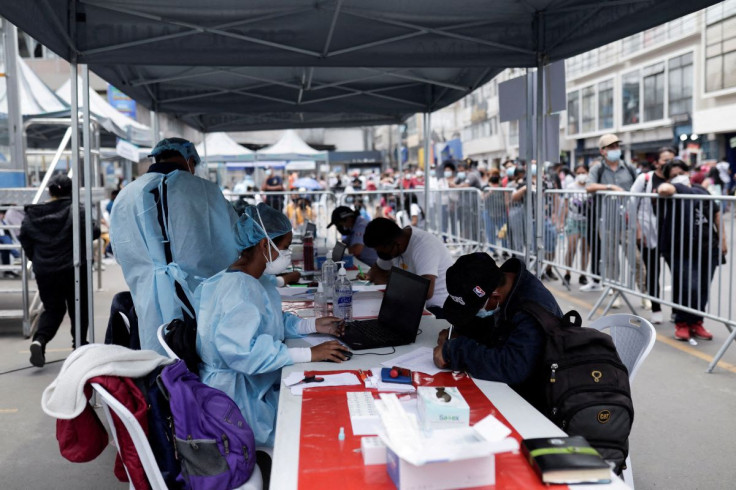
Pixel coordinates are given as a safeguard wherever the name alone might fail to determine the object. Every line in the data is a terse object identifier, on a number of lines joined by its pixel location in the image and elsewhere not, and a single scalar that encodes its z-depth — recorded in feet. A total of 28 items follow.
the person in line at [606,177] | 24.70
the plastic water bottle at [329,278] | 12.87
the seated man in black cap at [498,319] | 7.72
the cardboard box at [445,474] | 4.94
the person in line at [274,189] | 41.91
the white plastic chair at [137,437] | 6.23
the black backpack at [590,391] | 7.27
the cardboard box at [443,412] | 5.77
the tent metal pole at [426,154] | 29.17
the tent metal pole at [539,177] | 17.57
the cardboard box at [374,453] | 5.55
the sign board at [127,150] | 30.86
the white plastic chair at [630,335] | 8.92
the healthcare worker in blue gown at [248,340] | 8.29
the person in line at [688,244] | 18.53
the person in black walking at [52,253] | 18.53
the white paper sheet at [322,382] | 7.82
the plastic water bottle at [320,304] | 12.17
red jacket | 6.39
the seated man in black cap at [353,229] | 22.03
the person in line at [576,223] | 25.72
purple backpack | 6.78
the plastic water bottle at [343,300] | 11.49
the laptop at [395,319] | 9.87
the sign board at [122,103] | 63.63
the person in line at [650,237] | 20.79
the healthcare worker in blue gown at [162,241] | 12.45
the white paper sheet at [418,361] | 8.47
